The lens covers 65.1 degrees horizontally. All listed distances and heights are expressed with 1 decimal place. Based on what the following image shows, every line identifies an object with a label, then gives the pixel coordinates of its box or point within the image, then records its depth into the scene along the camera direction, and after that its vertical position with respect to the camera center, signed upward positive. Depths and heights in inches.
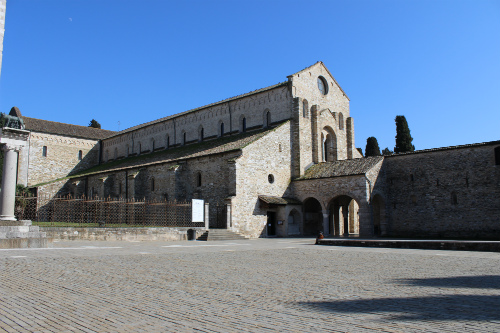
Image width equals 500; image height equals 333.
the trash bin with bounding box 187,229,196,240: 1044.5 -51.8
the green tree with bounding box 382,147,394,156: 2849.7 +450.8
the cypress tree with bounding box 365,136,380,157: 2137.1 +353.1
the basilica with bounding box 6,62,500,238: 1113.4 +125.2
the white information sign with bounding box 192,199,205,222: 1052.2 +9.1
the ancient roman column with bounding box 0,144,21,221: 706.2 +57.5
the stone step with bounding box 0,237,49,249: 608.4 -44.6
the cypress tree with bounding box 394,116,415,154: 1882.4 +358.5
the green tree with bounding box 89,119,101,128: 2789.1 +645.3
